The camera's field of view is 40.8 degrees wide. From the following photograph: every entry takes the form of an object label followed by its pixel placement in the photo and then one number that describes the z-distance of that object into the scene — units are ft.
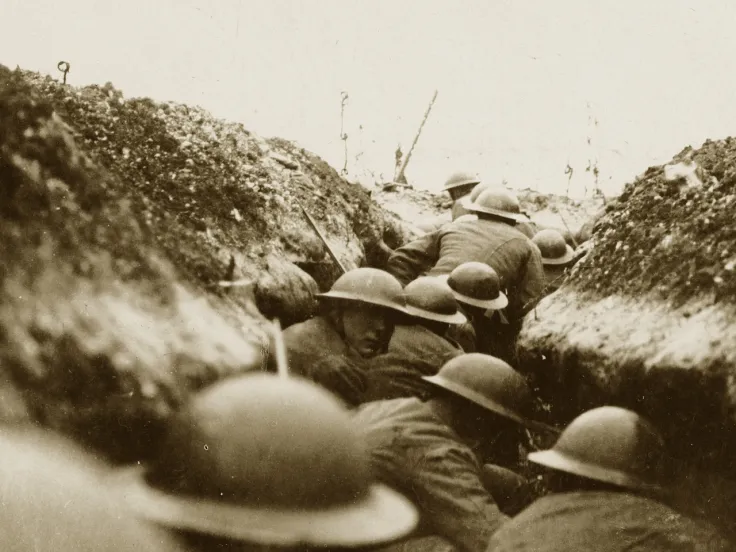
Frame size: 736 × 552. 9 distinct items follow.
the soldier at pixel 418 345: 16.83
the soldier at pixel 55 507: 9.37
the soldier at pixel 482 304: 22.72
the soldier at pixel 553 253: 28.45
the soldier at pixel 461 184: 34.60
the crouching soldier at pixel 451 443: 12.81
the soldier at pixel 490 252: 25.13
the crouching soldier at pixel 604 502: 10.58
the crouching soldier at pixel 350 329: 16.28
